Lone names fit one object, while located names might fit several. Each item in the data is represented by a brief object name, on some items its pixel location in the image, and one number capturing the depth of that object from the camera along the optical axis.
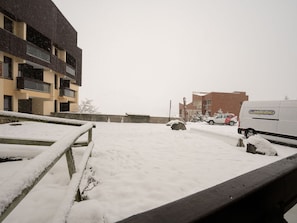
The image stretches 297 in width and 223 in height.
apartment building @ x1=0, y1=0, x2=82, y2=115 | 14.55
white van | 10.09
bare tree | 54.35
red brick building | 43.94
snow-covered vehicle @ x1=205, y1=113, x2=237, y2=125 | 25.34
